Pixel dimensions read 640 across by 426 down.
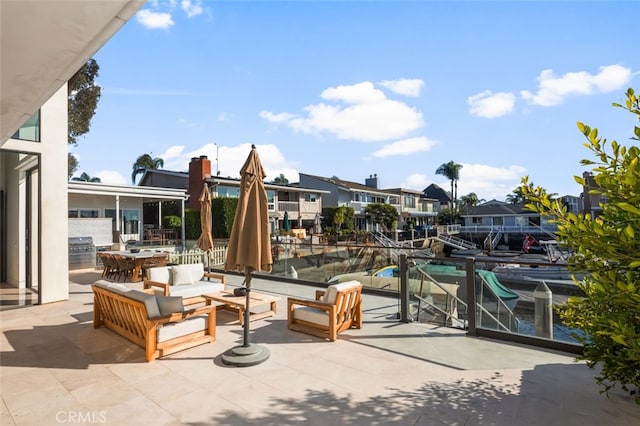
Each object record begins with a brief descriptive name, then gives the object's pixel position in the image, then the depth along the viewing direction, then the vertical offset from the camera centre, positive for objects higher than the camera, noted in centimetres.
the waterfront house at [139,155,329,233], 2553 +263
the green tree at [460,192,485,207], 6438 +382
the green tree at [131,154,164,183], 4666 +851
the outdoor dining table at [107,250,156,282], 989 -115
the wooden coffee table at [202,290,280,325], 560 -143
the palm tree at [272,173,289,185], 6238 +810
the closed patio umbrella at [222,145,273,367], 429 -16
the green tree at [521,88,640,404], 205 -20
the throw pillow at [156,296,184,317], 439 -112
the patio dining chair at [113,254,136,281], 1023 -130
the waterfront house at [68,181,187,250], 1539 +67
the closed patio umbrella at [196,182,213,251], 830 +1
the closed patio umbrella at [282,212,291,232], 2295 -10
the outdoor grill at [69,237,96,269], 1245 -123
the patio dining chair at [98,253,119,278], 1052 -140
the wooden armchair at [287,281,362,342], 492 -146
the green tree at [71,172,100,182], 4885 +701
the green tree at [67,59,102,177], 1666 +632
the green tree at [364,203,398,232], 3681 +62
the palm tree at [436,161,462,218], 6388 +886
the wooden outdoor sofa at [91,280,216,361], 418 -138
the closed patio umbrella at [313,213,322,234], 3128 -56
